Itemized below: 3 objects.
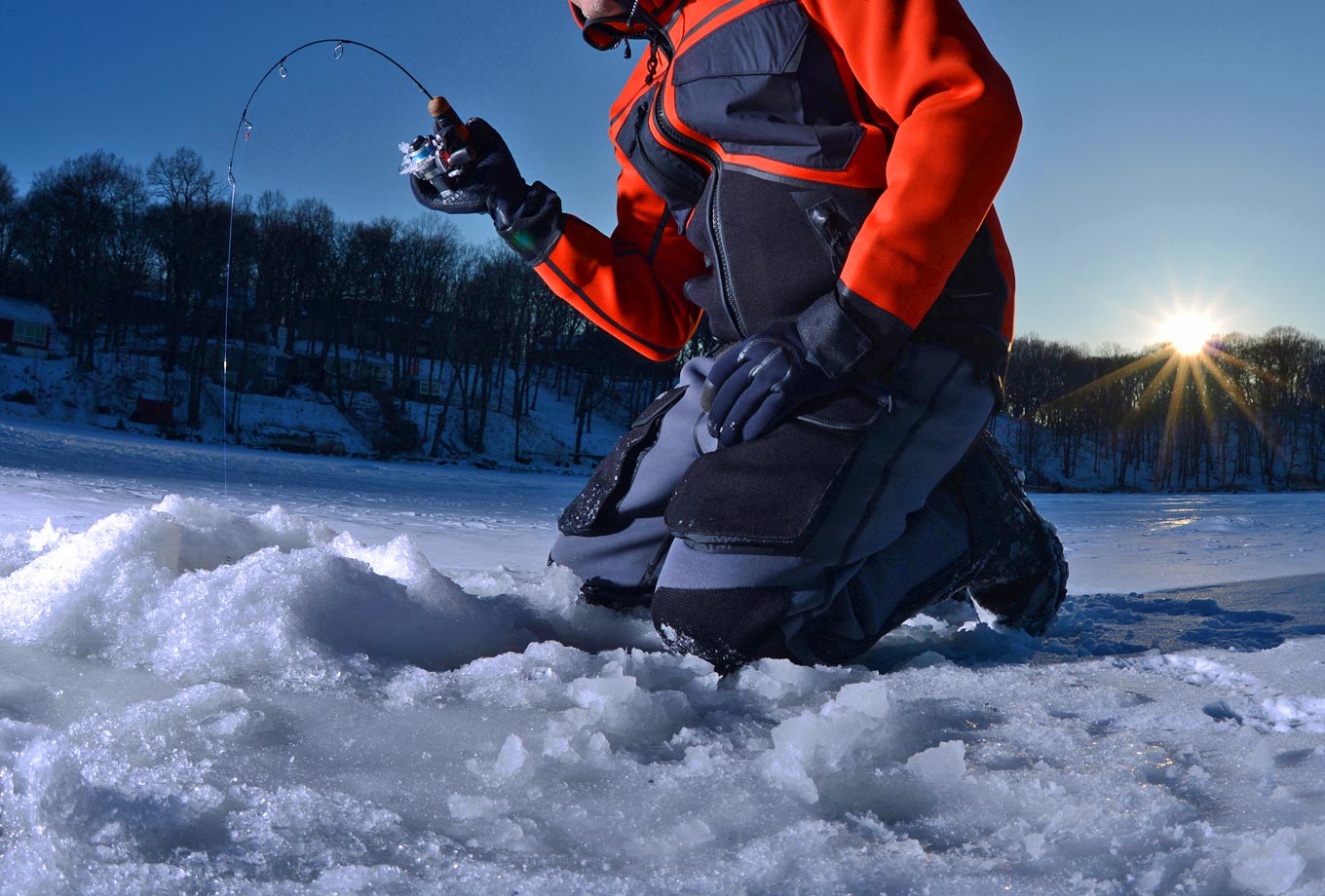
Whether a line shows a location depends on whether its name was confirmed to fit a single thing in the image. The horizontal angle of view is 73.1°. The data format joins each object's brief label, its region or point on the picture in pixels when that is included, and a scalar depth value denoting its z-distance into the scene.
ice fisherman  1.36
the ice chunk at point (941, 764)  0.82
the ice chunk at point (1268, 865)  0.61
